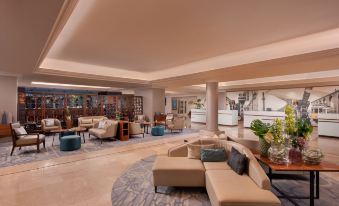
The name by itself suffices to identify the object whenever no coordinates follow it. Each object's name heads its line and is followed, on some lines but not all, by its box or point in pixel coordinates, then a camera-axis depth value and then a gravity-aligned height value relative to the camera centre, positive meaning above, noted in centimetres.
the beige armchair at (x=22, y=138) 534 -106
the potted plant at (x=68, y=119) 976 -84
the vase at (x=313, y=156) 271 -79
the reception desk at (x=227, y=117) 1204 -88
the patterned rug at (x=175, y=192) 283 -156
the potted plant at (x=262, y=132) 323 -51
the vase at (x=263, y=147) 322 -77
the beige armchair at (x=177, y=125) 933 -110
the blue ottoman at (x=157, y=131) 854 -130
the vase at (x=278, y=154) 281 -79
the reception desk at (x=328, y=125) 805 -93
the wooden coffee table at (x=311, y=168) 255 -94
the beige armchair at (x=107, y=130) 700 -109
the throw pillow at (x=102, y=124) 770 -88
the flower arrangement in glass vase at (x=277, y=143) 282 -64
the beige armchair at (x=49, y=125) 847 -102
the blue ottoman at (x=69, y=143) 580 -129
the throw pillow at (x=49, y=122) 866 -92
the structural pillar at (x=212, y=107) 826 -13
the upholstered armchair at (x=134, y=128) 798 -111
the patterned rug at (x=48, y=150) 490 -153
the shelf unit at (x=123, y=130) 747 -113
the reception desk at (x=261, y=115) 1045 -66
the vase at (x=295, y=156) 285 -83
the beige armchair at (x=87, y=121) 938 -93
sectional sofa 215 -111
